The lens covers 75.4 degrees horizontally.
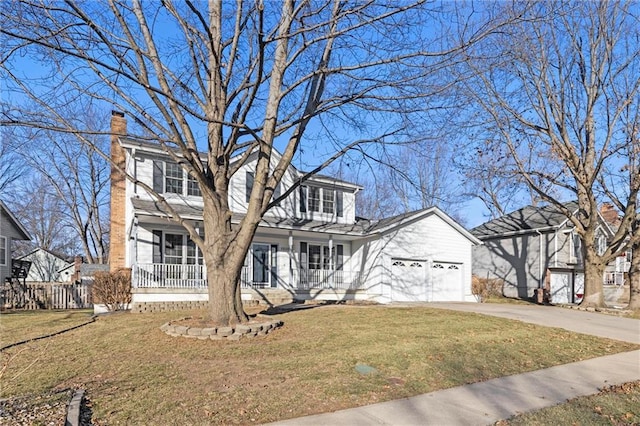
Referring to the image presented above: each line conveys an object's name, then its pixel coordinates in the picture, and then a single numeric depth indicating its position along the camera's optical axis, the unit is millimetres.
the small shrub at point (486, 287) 23125
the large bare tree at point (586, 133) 17703
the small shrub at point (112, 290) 14406
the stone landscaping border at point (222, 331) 8602
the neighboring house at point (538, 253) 25125
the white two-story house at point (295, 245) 16156
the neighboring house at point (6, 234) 21797
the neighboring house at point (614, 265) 28297
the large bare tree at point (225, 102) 8477
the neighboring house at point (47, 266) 44594
